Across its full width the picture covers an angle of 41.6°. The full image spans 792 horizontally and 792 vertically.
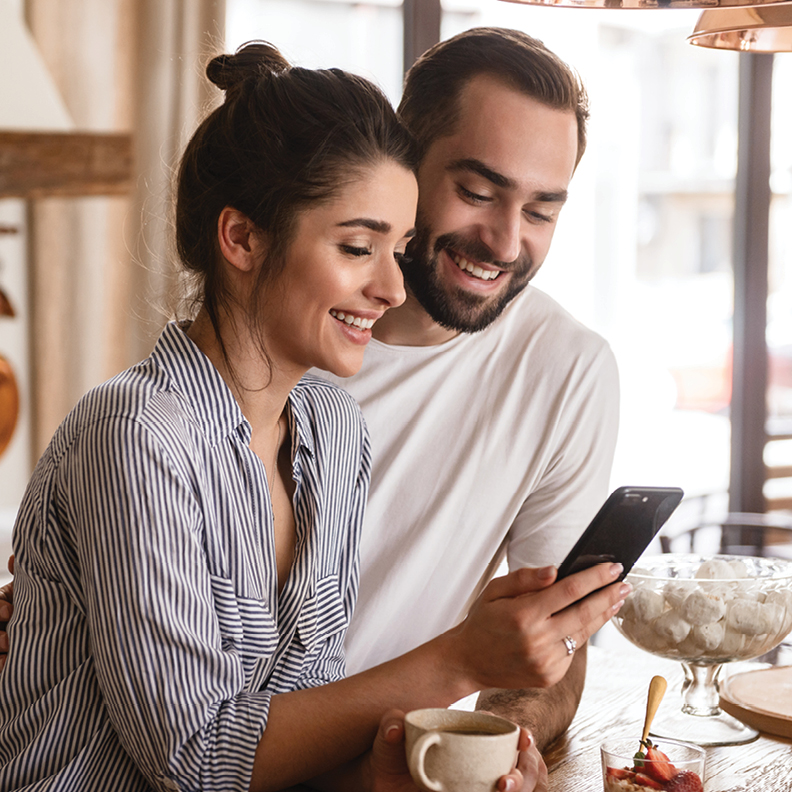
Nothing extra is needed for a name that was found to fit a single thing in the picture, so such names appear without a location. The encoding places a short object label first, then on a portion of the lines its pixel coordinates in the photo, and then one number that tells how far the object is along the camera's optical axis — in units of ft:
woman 3.40
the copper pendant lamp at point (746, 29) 4.30
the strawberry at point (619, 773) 3.44
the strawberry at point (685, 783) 3.35
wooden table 3.93
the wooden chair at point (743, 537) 11.04
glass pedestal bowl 4.04
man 5.24
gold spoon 3.69
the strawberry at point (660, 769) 3.38
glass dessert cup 3.39
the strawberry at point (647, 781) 3.38
